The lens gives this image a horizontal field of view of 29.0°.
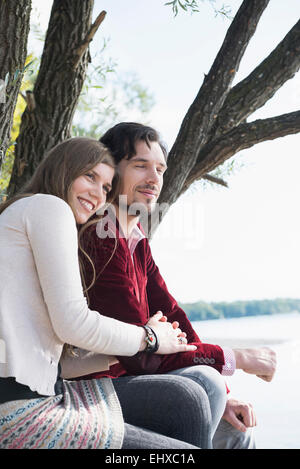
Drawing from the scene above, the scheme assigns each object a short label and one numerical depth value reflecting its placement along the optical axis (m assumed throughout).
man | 1.82
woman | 1.36
